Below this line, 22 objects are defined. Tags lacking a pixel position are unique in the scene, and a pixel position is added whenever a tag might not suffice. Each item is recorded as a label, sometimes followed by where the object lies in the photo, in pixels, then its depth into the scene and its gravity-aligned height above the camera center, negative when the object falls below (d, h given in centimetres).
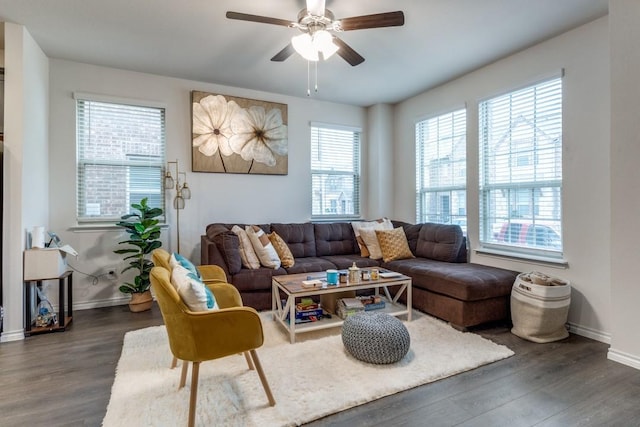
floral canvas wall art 414 +107
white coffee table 272 -72
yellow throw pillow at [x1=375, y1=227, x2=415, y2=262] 408 -39
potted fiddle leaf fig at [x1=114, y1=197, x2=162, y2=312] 349 -34
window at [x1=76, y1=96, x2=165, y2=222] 369 +69
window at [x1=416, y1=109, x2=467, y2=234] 414 +61
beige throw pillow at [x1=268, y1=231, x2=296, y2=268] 368 -41
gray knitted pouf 226 -89
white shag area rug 177 -107
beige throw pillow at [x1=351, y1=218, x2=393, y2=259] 433 -17
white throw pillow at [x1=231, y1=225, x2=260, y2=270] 350 -41
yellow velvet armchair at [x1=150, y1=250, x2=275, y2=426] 165 -61
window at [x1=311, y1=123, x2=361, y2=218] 496 +68
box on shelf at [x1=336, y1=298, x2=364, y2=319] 300 -86
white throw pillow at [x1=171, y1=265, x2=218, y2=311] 171 -41
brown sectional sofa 300 -57
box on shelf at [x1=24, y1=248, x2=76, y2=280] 286 -43
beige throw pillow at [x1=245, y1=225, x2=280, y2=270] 356 -38
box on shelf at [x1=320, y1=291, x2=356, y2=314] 314 -83
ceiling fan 222 +135
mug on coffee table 293 -57
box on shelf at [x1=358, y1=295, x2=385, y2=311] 323 -89
